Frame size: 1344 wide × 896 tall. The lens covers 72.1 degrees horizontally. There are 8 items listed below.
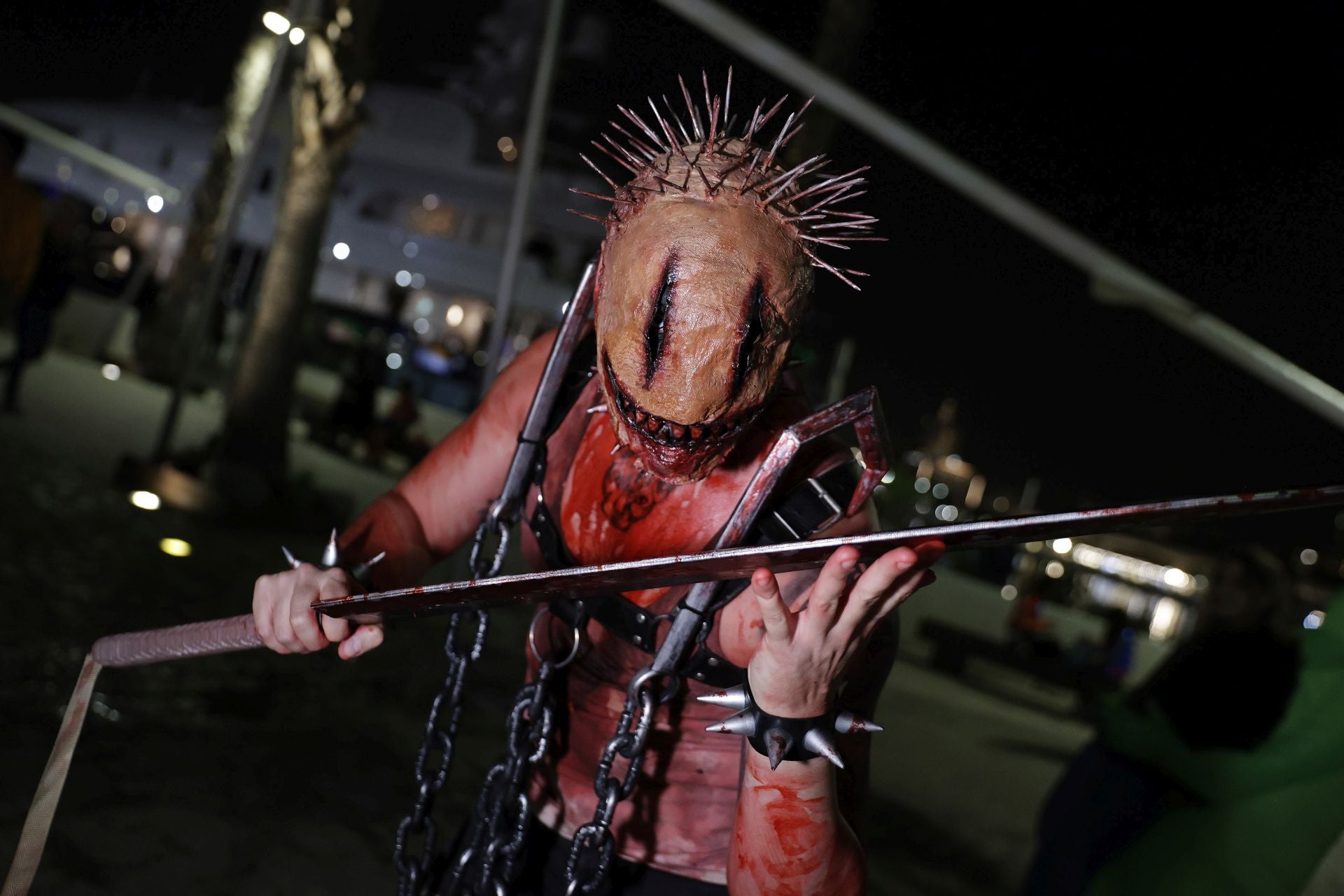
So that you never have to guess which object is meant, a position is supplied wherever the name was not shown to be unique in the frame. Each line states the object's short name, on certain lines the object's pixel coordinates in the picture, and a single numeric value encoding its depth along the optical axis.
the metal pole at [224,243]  6.61
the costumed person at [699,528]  1.24
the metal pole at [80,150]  14.77
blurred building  22.11
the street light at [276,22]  7.41
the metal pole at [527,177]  4.39
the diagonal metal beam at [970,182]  2.84
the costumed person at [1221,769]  2.32
